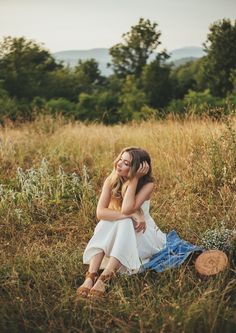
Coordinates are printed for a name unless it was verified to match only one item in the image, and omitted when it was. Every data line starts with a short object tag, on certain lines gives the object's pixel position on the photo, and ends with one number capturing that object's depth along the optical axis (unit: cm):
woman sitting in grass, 312
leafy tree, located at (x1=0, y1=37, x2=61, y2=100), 2180
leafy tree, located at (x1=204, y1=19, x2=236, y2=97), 2055
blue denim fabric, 319
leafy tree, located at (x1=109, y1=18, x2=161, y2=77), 3061
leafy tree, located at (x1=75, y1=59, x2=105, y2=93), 2867
